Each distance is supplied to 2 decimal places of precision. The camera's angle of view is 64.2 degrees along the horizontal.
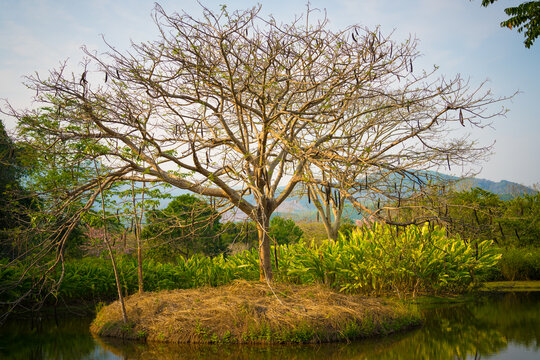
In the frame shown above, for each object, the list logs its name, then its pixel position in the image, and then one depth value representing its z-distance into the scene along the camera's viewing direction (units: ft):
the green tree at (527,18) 41.06
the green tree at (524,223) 48.49
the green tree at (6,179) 40.14
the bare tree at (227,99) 24.53
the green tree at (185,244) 53.72
